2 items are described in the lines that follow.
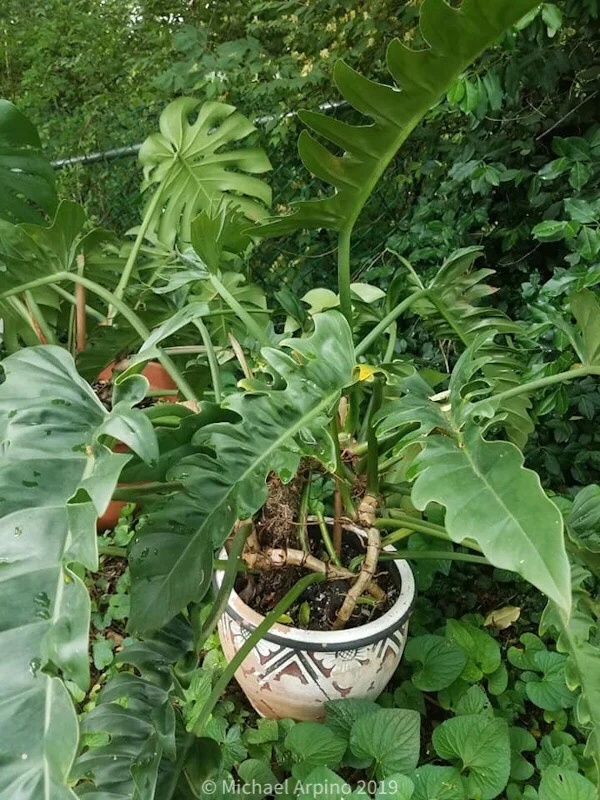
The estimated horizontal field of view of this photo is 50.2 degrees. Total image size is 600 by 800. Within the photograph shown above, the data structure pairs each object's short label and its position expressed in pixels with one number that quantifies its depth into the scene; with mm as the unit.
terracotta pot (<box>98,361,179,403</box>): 1496
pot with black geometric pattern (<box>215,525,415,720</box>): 931
